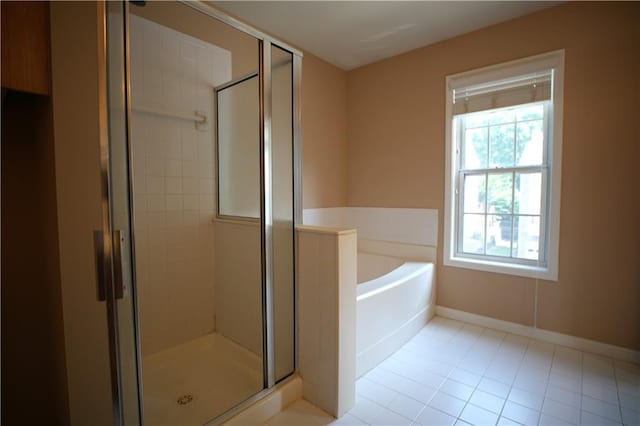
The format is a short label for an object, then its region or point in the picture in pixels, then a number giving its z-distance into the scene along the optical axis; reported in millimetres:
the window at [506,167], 2242
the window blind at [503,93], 2246
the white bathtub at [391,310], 1893
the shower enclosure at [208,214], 1571
